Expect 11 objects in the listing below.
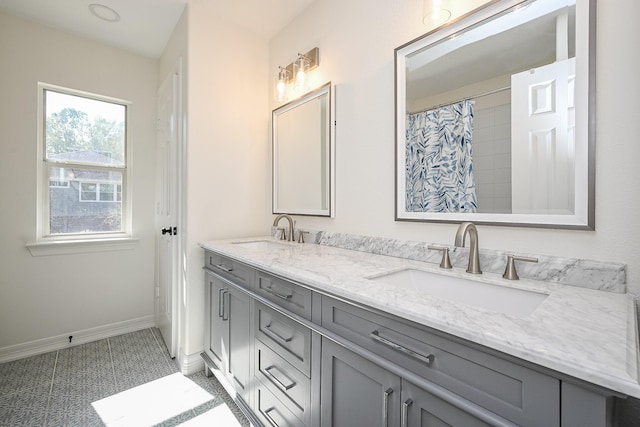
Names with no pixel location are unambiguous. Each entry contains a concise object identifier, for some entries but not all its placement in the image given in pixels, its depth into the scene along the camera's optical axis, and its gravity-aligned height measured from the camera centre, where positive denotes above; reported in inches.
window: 92.9 +15.5
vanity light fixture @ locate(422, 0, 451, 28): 49.2 +34.6
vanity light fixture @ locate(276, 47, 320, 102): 77.5 +38.7
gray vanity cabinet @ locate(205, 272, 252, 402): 59.7 -27.7
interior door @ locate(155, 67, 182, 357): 85.7 +0.7
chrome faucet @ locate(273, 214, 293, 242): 80.9 -3.1
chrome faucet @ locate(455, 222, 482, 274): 43.3 -5.4
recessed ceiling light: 80.6 +57.0
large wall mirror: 37.8 +15.0
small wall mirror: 73.0 +16.0
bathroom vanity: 21.0 -13.0
